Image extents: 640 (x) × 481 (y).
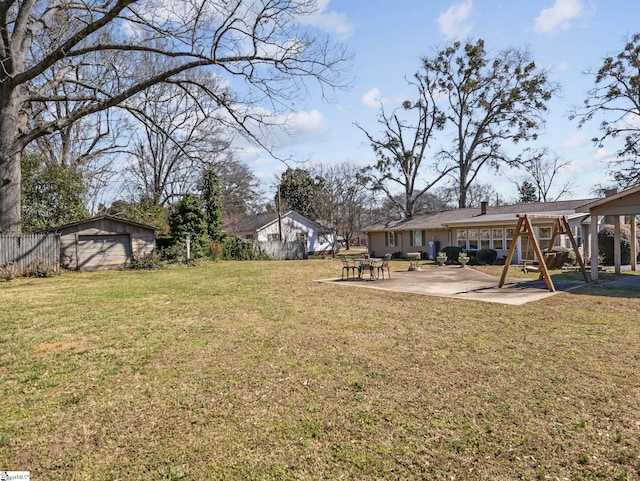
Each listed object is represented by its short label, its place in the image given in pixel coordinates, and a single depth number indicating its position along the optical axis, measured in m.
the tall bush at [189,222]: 22.09
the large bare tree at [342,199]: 36.47
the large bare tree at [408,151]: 32.66
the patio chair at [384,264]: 13.78
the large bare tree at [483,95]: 29.73
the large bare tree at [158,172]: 31.25
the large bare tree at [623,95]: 24.53
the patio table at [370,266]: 13.95
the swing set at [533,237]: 10.74
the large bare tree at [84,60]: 9.99
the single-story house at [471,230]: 20.34
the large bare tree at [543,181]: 41.53
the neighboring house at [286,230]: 36.31
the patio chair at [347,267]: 14.21
